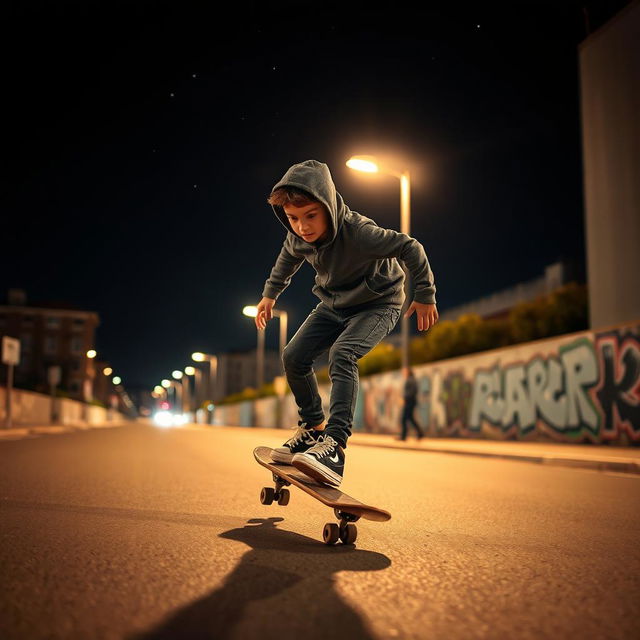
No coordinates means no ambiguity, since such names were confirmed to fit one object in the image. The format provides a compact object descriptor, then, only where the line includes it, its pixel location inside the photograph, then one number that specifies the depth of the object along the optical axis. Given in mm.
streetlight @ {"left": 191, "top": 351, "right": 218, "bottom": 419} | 53519
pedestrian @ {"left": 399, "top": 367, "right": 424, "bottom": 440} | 16266
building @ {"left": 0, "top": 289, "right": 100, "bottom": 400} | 86562
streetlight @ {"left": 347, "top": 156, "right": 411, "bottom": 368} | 17391
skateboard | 3076
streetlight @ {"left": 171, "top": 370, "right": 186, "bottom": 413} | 84625
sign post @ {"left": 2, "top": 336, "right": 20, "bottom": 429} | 21781
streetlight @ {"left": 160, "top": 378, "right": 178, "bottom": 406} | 115988
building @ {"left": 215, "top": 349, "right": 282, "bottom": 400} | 134750
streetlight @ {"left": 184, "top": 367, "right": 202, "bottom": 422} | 71844
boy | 3623
